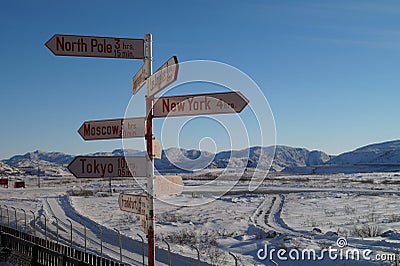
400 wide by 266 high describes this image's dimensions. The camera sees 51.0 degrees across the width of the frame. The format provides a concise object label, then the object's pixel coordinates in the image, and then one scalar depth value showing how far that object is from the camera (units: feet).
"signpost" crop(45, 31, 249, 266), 17.47
